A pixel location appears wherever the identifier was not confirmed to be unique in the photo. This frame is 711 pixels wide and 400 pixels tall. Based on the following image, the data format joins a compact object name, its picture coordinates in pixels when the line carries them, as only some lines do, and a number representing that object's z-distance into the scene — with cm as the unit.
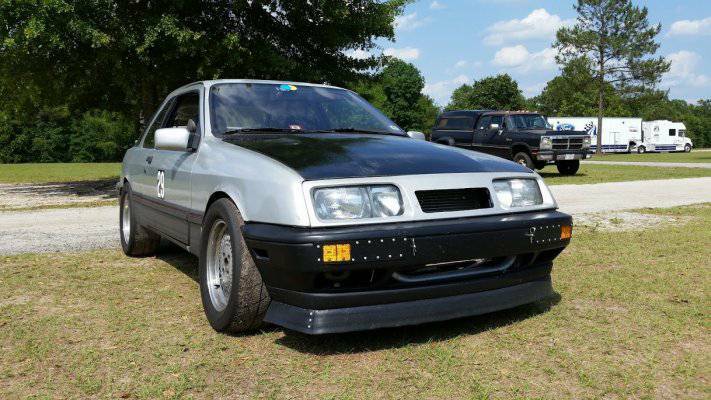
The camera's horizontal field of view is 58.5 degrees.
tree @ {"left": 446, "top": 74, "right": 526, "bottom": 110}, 8212
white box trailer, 4897
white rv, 5234
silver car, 302
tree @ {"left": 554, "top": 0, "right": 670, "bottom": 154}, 4744
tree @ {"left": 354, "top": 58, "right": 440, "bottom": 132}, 7575
